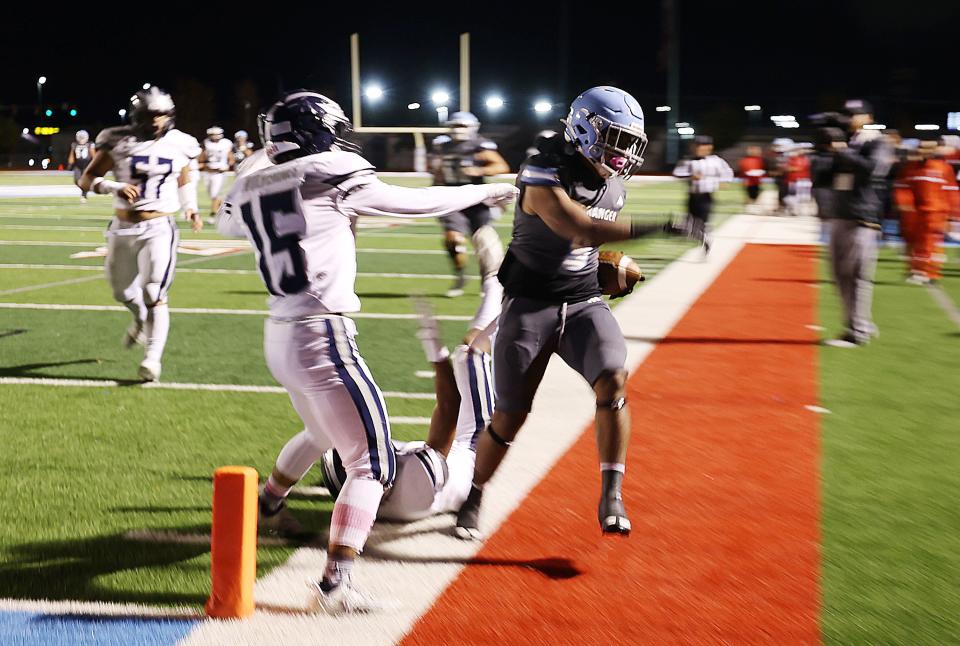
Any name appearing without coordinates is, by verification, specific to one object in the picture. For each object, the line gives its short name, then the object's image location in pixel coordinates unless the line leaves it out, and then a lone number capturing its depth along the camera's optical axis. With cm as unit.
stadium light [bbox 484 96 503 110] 9312
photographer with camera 951
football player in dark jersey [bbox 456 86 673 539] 442
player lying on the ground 462
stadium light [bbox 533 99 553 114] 9119
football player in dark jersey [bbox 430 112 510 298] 1185
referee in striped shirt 1888
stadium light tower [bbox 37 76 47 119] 8194
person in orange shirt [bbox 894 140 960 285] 1445
